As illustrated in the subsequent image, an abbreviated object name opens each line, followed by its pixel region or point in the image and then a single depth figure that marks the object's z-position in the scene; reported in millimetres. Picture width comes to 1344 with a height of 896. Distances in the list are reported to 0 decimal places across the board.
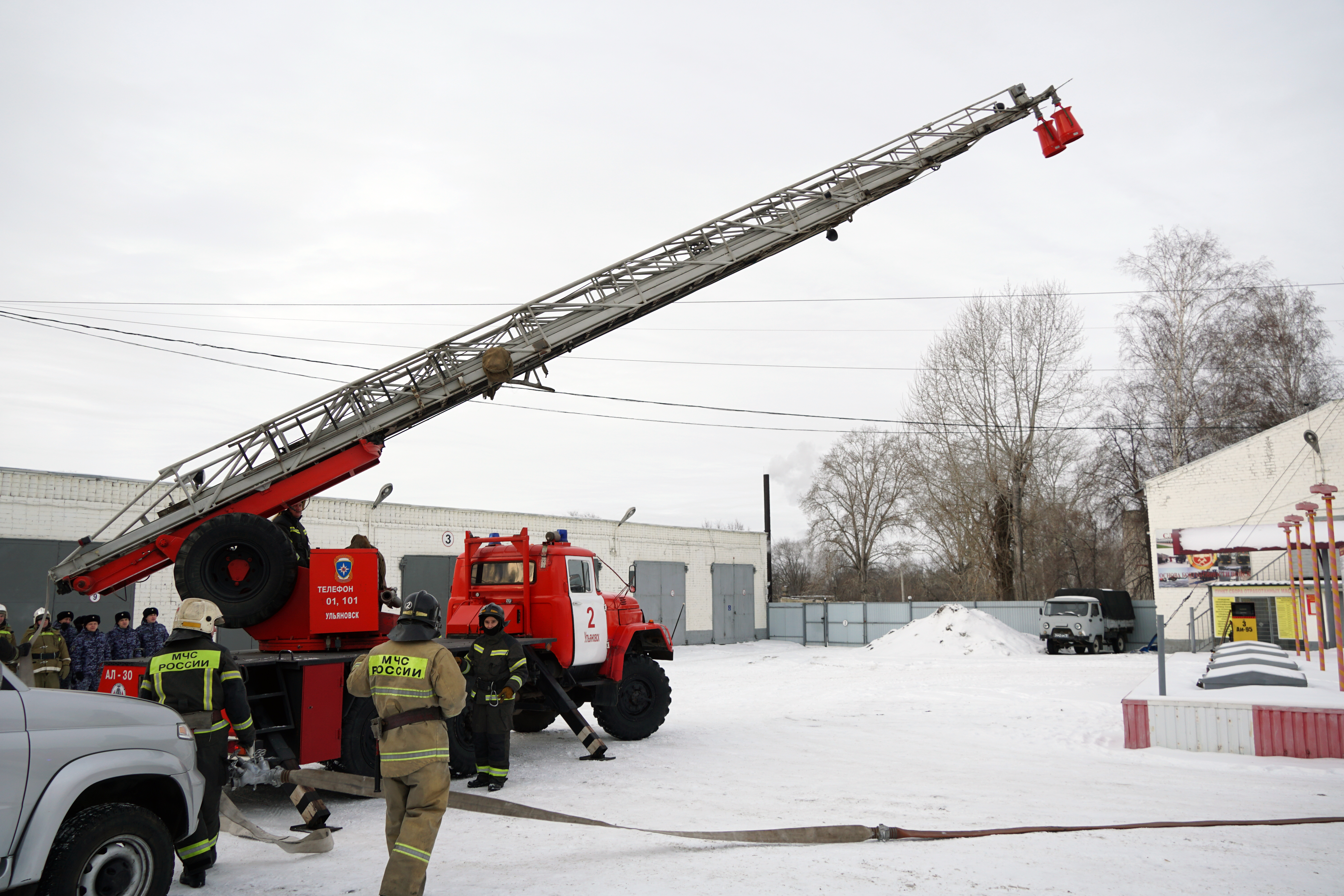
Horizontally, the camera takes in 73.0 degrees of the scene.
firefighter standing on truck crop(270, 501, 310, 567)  10539
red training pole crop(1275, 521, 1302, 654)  17953
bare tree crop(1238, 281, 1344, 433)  33344
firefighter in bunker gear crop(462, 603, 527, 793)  9359
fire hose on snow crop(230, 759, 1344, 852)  6820
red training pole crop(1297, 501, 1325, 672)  14125
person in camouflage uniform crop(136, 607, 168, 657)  14148
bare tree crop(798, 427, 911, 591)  56781
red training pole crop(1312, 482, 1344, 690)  11766
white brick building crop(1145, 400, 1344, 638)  26516
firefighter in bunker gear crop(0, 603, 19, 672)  10438
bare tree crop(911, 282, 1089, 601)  37562
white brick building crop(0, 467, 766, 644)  17984
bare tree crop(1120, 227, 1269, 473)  33688
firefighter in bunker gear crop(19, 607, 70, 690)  12211
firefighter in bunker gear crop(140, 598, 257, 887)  6016
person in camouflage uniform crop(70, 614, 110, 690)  13586
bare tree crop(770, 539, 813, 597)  69812
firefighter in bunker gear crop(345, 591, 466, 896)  5172
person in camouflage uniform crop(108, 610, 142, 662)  13797
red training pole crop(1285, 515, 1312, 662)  15906
